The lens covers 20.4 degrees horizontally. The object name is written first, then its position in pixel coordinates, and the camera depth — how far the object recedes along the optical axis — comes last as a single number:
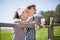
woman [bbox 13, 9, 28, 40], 2.08
